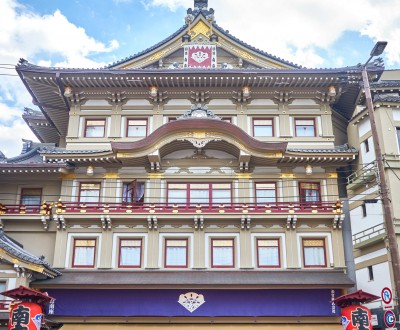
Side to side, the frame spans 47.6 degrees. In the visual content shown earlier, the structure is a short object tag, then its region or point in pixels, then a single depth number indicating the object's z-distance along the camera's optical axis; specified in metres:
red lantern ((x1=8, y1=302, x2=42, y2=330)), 15.52
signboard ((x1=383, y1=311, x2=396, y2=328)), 14.51
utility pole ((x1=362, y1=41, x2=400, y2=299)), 13.49
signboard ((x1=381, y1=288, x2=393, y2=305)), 15.35
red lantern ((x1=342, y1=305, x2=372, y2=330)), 16.22
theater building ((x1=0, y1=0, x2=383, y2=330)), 22.08
